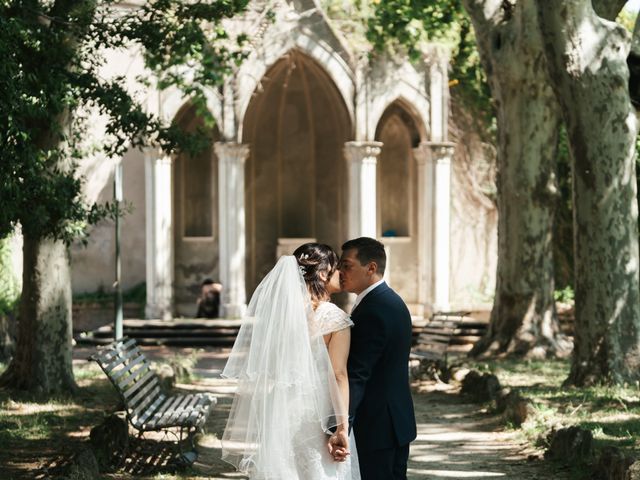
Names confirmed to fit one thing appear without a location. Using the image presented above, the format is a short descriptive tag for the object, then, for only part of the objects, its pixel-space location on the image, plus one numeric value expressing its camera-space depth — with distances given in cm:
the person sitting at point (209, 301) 2291
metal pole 1647
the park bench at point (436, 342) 1552
